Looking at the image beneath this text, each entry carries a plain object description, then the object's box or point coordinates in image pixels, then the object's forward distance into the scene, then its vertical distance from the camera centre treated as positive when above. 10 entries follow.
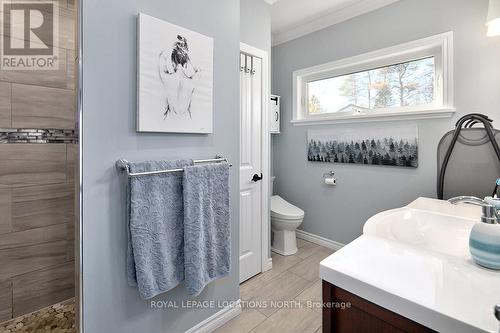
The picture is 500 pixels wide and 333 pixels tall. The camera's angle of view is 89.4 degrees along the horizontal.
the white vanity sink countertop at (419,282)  0.52 -0.29
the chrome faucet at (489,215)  0.72 -0.14
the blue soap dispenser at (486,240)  0.67 -0.20
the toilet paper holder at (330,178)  2.73 -0.13
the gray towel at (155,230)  1.19 -0.32
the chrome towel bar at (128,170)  1.16 -0.02
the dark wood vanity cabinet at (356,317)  0.58 -0.38
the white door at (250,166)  2.17 +0.00
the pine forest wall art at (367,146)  2.21 +0.20
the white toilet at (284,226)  2.61 -0.63
